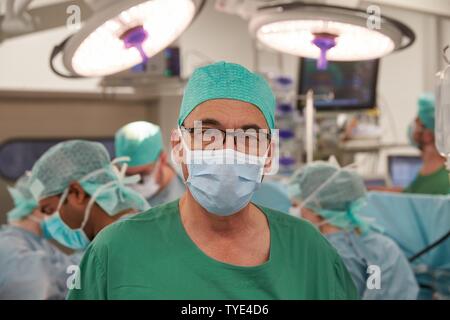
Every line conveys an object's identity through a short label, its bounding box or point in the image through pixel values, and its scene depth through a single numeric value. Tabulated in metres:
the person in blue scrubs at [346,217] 1.61
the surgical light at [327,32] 1.13
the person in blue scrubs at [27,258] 1.45
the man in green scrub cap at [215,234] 0.94
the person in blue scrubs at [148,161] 1.45
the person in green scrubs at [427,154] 2.12
